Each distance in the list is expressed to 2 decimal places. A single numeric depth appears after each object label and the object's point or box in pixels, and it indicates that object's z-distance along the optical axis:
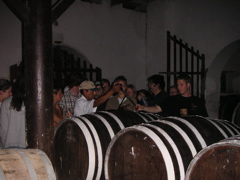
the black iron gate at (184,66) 7.20
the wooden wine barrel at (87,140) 2.95
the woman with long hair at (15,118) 3.07
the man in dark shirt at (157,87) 4.15
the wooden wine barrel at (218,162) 1.76
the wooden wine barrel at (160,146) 2.21
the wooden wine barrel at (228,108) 7.04
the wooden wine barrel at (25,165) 1.98
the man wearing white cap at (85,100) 3.87
